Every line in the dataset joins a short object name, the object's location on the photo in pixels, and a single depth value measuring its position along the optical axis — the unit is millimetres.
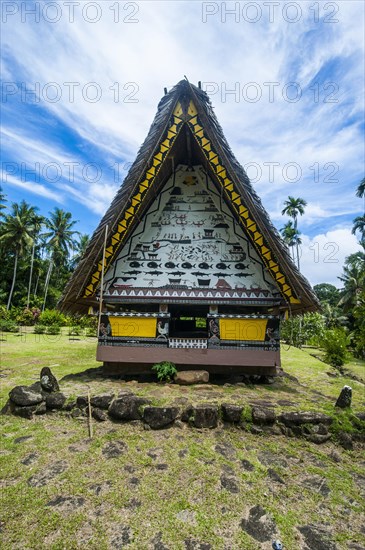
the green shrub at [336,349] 13336
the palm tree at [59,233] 41188
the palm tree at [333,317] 31159
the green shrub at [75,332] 21958
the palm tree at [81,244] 46731
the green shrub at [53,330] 22089
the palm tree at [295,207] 41469
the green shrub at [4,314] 25741
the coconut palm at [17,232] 34844
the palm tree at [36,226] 38125
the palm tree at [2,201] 32656
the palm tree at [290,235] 39938
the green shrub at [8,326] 22095
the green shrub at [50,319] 26734
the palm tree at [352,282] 30984
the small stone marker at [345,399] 4887
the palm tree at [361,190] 30448
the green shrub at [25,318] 27178
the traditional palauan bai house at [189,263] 6180
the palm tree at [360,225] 32719
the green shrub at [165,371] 6192
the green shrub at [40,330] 22375
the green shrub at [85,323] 25745
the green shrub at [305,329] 25075
